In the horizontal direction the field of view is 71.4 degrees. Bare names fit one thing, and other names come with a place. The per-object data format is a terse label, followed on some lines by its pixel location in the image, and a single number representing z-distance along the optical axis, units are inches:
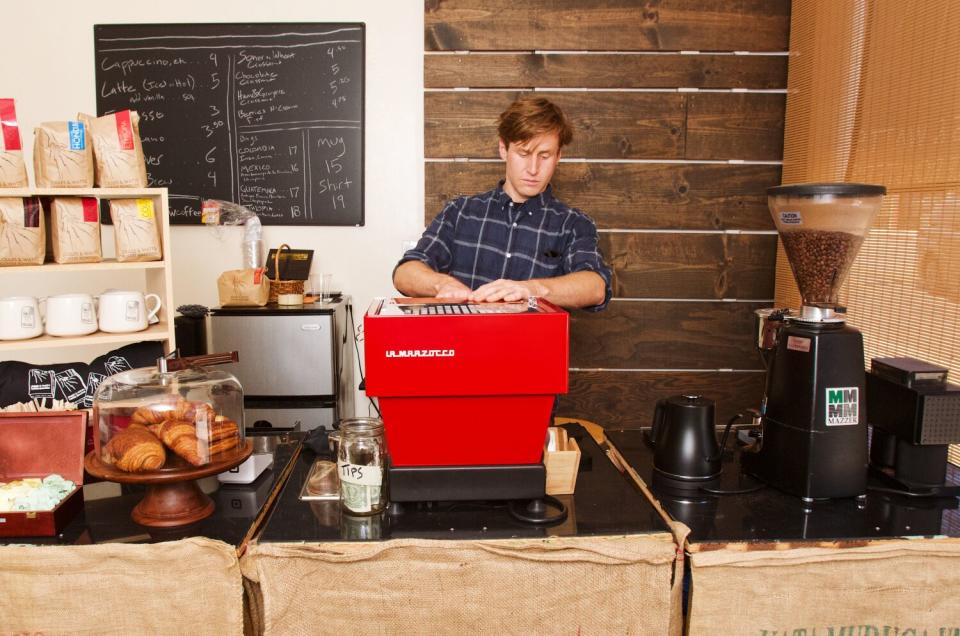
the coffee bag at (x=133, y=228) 83.2
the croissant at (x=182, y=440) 45.2
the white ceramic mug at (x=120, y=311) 83.0
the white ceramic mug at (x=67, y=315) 81.0
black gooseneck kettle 52.8
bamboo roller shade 76.9
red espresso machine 43.3
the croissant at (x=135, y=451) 44.1
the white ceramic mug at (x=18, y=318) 78.7
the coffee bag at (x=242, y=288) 109.6
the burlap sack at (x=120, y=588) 42.2
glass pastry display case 44.5
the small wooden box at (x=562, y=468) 48.8
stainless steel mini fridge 106.8
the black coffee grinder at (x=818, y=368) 49.2
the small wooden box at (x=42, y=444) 50.9
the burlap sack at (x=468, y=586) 43.2
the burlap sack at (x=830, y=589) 43.6
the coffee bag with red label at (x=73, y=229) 80.8
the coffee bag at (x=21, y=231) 77.4
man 82.0
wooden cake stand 44.7
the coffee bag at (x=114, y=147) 80.8
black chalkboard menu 123.4
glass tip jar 45.6
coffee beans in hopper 53.7
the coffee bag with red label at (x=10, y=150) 77.2
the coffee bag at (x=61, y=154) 77.8
